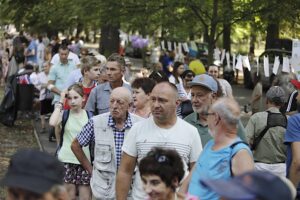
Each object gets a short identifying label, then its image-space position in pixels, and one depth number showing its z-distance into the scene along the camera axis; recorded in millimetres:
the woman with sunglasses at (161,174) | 4395
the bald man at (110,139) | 6566
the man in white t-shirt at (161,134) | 5762
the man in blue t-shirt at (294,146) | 6414
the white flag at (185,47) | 27242
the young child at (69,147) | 7770
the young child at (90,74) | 9962
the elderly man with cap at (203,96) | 6344
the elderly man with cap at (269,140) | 7832
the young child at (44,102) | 15367
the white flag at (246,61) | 18744
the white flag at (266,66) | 18172
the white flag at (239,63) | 17734
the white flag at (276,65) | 17853
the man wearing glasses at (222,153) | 4941
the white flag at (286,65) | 16516
